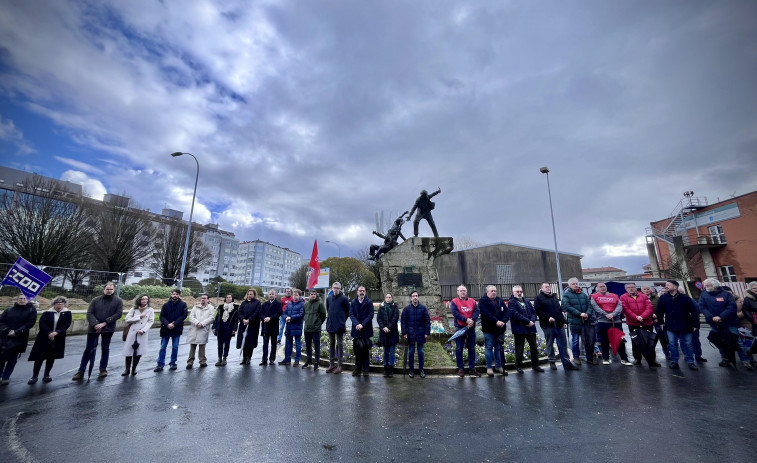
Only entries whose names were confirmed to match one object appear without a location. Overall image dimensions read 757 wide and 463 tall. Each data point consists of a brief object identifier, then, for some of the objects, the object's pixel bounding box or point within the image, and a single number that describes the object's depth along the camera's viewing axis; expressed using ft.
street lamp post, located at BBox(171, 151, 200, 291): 64.18
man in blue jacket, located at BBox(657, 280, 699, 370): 23.43
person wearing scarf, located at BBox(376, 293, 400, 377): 23.26
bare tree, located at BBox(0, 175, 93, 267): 71.20
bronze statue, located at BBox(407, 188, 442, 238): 38.06
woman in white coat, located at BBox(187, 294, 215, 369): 26.35
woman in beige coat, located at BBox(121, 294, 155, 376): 23.34
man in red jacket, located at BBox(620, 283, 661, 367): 24.72
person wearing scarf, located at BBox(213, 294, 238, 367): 27.50
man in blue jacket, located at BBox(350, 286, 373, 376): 23.68
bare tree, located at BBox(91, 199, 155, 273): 88.48
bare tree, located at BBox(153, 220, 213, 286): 108.27
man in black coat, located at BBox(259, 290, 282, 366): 26.89
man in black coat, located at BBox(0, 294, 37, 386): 20.62
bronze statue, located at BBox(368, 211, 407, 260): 38.06
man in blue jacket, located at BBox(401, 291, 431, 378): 23.19
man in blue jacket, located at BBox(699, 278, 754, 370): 23.21
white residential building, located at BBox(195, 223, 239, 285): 278.87
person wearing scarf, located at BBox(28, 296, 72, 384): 21.20
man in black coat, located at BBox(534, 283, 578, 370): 24.39
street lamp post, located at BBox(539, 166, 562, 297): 66.85
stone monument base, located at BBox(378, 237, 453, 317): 34.53
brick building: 96.63
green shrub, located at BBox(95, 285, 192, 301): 66.46
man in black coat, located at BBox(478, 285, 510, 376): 23.17
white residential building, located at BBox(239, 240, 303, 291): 313.53
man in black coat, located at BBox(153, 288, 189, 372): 25.11
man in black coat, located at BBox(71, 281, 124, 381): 22.52
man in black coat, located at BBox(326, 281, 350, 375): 24.72
